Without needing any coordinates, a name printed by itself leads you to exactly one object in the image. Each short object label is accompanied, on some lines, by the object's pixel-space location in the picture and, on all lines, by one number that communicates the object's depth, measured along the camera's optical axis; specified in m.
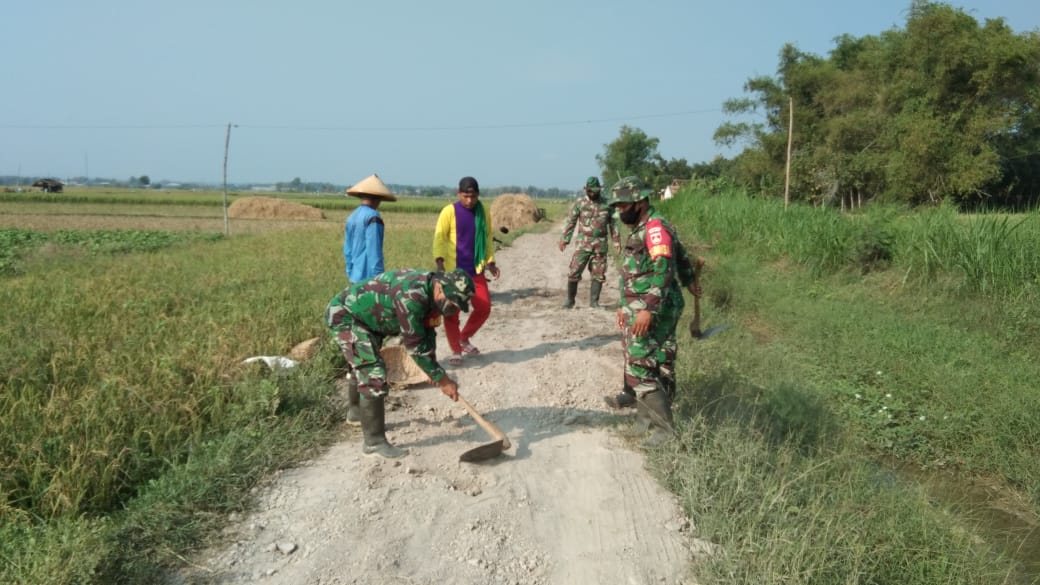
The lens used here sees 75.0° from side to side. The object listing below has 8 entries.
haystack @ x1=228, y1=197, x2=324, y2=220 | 35.84
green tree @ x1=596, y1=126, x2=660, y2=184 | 51.69
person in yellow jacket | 6.25
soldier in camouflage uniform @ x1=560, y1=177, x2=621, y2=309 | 8.53
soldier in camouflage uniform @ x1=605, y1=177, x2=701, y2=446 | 4.27
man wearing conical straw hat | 5.70
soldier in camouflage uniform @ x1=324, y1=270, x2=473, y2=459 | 3.92
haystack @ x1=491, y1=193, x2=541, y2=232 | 29.22
